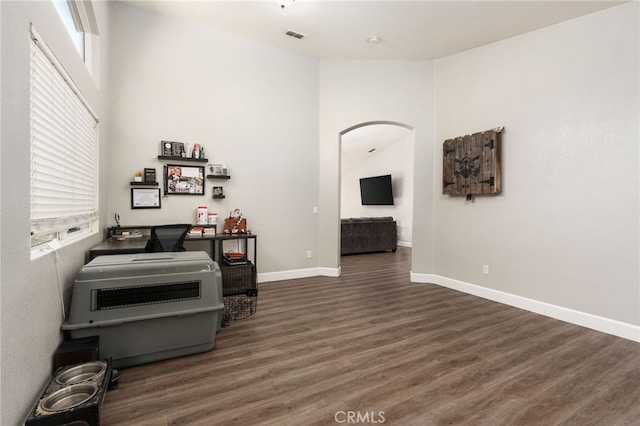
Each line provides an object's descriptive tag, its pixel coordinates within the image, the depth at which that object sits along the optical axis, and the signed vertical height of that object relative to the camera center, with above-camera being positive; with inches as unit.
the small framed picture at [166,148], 159.8 +30.3
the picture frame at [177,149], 161.5 +30.4
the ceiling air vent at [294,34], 169.6 +93.6
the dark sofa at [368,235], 303.4 -23.7
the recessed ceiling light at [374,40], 169.9 +91.0
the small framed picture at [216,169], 172.6 +21.6
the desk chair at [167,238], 122.9 -11.1
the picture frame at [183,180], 162.6 +15.4
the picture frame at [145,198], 154.9 +5.4
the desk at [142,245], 108.0 -13.7
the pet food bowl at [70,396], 61.5 -37.2
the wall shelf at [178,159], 159.6 +25.6
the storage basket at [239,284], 152.1 -35.9
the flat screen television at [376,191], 390.6 +25.0
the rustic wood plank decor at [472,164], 155.3 +24.2
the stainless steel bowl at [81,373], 68.8 -36.3
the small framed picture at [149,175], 156.3 +16.7
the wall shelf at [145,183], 154.1 +12.4
